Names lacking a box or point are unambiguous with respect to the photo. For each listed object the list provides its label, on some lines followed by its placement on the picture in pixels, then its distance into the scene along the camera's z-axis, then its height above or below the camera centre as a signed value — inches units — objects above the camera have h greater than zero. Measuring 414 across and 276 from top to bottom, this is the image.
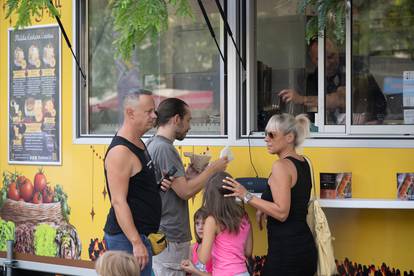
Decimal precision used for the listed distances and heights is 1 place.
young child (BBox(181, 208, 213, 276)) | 416.5 -47.2
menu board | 605.3 -1.9
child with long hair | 412.2 -38.8
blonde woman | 386.9 -28.4
